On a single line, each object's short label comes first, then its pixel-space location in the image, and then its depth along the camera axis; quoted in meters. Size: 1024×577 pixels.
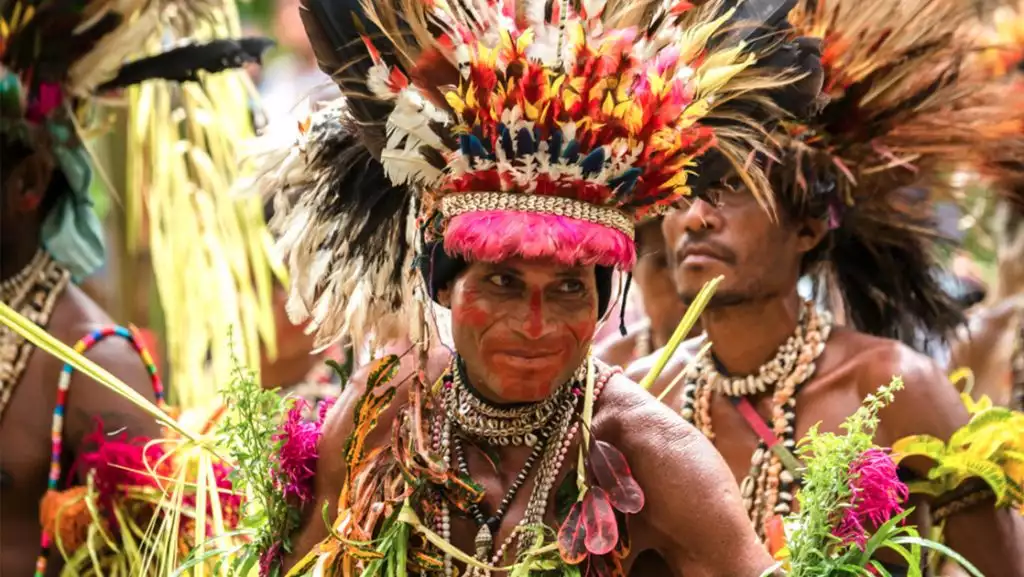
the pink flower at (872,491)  5.62
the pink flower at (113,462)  7.89
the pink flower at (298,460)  6.17
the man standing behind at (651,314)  10.13
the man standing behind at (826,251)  7.72
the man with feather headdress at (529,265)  5.60
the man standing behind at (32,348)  8.11
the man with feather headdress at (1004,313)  11.95
